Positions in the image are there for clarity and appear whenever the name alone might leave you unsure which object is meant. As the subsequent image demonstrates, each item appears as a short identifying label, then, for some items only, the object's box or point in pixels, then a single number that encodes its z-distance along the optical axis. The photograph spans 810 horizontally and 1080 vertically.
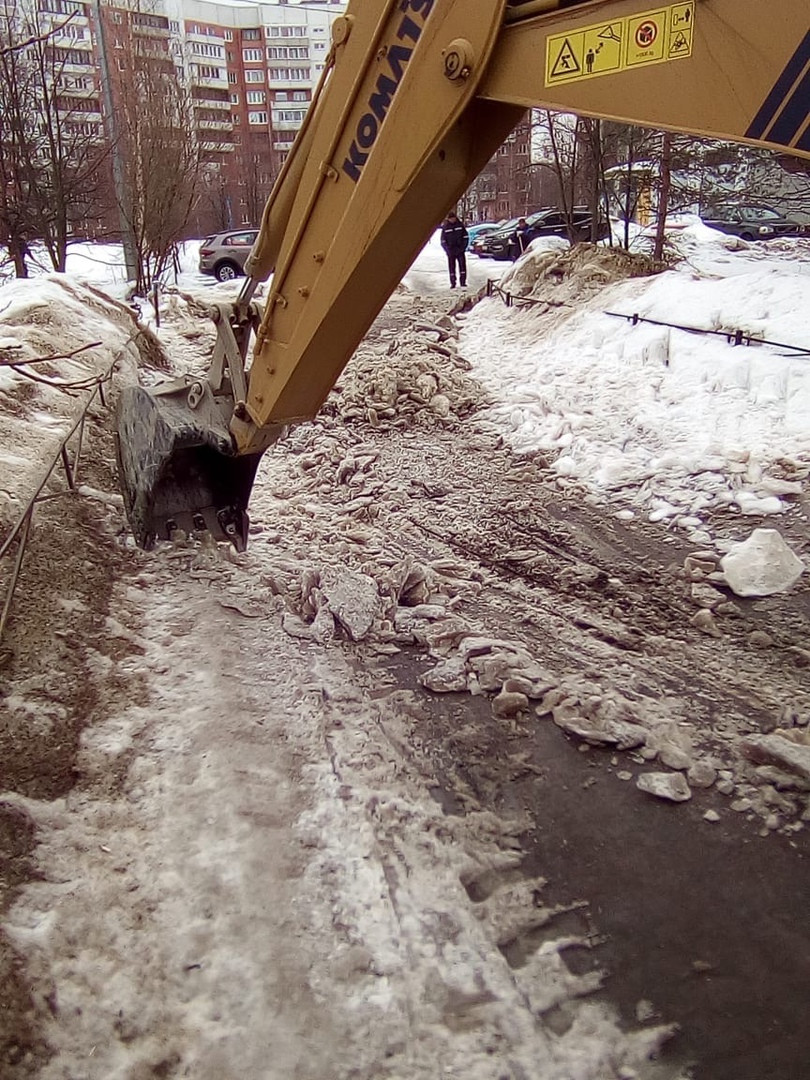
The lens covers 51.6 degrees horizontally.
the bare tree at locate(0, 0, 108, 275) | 12.08
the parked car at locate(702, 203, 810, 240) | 23.27
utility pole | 14.01
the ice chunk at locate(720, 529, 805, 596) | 4.76
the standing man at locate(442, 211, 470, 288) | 17.98
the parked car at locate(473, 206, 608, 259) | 18.88
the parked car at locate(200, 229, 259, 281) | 23.92
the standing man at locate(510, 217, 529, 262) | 22.39
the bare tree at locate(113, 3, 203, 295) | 14.55
